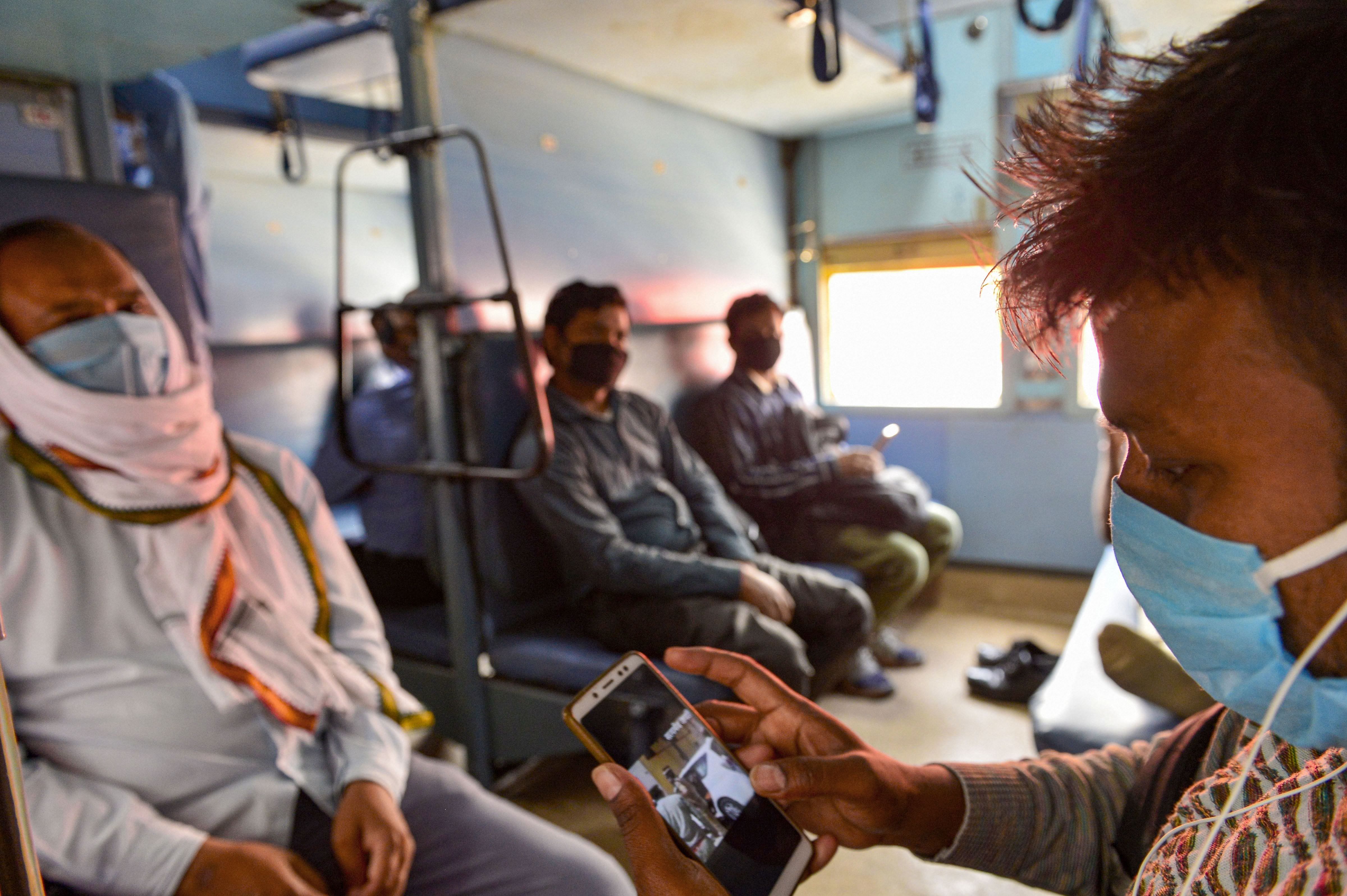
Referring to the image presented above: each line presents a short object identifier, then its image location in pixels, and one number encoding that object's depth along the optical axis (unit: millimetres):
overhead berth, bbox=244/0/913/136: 2438
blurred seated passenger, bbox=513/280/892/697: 2150
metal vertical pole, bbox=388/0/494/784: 2150
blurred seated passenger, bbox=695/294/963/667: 3186
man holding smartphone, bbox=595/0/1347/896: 476
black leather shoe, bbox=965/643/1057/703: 2605
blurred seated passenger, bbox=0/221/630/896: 1194
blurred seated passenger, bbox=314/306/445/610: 2568
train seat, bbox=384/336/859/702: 2238
